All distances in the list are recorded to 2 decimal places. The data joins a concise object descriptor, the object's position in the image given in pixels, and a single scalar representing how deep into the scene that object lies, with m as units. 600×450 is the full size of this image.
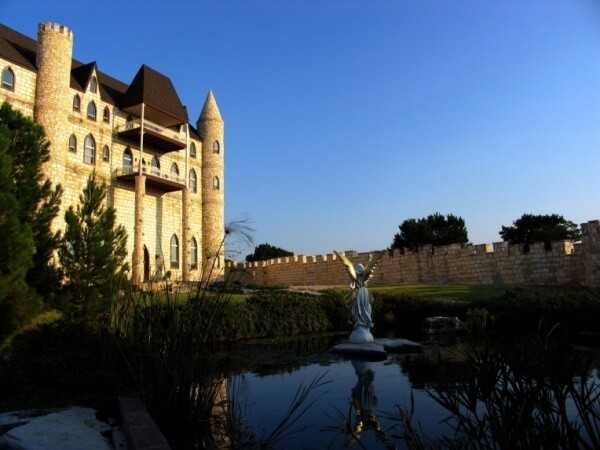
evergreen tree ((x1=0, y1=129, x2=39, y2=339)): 9.31
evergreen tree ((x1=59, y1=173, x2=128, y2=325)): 12.49
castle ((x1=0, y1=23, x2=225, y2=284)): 22.78
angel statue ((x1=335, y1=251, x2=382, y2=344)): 11.64
